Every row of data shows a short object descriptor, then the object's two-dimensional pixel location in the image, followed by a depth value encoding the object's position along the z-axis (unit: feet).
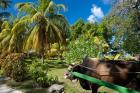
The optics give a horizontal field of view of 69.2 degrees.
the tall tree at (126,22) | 16.49
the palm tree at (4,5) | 39.62
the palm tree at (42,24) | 30.60
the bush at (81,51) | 21.20
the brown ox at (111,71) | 6.46
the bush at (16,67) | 18.25
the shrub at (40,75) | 15.26
